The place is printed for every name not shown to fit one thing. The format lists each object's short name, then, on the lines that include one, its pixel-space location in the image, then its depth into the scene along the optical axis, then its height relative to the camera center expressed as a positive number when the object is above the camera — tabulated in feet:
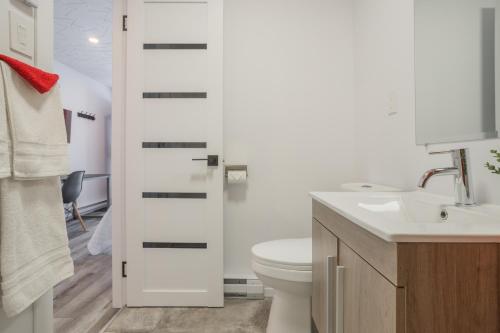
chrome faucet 2.88 -0.12
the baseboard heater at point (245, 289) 6.63 -2.87
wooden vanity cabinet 1.77 -0.77
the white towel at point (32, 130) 2.55 +0.33
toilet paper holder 6.59 -0.10
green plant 2.56 -0.04
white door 6.20 +0.22
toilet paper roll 6.43 -0.28
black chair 11.49 -0.92
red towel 2.56 +0.85
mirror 2.95 +1.09
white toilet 4.41 -1.80
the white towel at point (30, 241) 2.49 -0.75
